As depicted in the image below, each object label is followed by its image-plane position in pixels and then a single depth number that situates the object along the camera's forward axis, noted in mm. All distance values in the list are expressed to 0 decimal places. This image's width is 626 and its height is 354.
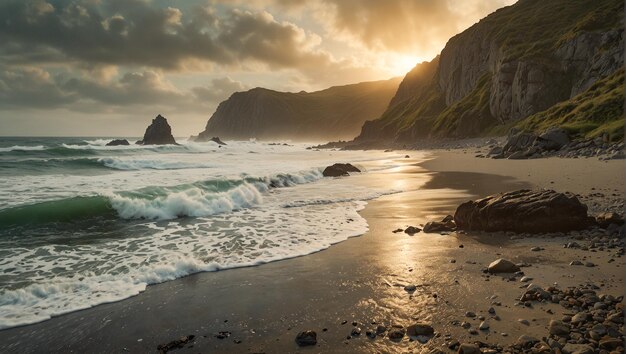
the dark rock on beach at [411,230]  12130
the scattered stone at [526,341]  5176
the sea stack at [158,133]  110438
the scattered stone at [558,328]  5332
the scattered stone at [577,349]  4757
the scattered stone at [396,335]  5660
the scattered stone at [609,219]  10062
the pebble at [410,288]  7436
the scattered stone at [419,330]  5703
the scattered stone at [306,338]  5688
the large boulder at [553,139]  32281
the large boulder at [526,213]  10422
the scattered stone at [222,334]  6051
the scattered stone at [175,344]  5772
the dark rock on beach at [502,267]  8008
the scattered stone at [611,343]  4867
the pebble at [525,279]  7398
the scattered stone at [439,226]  12156
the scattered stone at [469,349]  5004
